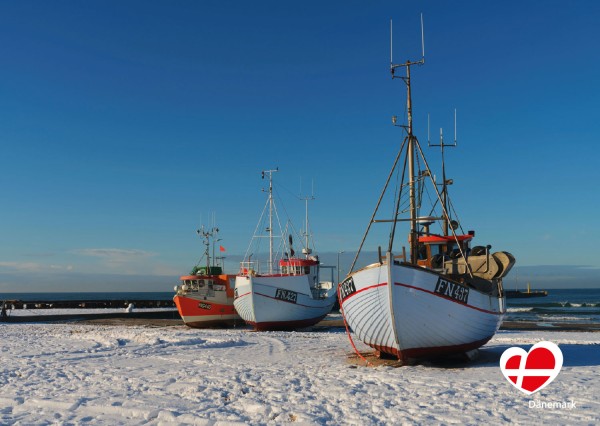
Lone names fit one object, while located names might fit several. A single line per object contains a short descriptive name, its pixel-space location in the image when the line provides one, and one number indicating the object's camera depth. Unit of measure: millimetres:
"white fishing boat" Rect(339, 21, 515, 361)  13734
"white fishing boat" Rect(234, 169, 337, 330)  28875
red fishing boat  32531
